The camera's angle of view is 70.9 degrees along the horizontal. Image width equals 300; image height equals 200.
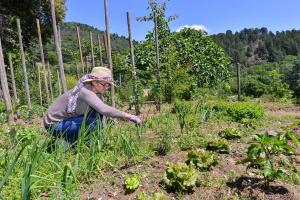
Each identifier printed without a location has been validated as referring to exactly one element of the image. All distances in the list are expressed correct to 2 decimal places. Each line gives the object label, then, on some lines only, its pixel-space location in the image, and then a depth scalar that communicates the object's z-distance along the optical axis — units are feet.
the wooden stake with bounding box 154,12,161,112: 16.27
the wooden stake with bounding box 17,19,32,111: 17.11
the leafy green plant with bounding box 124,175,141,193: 5.49
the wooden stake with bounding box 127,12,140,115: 15.50
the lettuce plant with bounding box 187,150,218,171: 6.37
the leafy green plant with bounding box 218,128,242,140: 9.13
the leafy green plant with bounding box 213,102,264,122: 12.52
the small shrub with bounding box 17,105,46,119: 19.72
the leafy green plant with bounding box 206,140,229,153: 7.53
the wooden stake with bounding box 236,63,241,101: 22.27
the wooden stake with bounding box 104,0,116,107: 12.74
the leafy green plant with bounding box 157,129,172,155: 7.28
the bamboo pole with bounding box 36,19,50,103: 17.51
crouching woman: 7.35
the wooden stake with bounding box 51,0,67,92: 13.60
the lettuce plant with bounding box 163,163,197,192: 5.53
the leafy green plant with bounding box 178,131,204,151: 7.92
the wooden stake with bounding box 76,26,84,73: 17.91
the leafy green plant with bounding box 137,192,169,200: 5.11
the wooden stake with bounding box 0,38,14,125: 13.34
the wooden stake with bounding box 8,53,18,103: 19.71
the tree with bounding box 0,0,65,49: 34.03
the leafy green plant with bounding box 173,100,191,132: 9.19
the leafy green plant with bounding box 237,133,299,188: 5.41
